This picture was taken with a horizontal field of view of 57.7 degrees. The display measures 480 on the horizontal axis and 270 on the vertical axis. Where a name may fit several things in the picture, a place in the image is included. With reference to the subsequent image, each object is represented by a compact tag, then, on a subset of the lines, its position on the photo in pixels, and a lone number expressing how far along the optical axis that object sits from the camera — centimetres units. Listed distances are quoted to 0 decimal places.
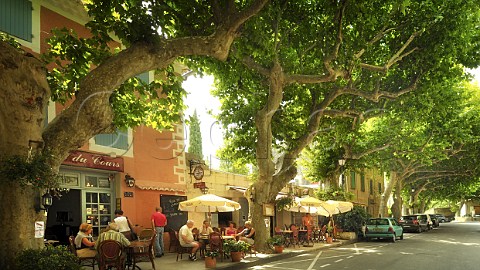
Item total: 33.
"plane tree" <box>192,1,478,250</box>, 1378
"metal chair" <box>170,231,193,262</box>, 1416
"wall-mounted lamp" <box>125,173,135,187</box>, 1514
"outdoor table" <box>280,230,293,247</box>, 2047
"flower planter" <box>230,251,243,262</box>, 1393
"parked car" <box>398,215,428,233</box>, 3503
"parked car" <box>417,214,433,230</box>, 3721
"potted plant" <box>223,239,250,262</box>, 1395
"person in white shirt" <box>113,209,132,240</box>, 1304
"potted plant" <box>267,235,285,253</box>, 1691
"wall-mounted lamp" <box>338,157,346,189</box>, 2557
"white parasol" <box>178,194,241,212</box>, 1472
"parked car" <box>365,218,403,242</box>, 2448
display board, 1703
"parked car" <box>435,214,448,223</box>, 6763
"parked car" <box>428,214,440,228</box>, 4688
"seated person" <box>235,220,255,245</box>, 1632
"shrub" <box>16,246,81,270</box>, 726
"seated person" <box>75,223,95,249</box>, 1119
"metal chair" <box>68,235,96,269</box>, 1069
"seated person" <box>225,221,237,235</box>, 1692
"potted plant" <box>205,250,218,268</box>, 1259
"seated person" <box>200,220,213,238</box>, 1480
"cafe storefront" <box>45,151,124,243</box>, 1345
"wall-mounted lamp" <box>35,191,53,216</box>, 808
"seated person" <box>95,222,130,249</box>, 1023
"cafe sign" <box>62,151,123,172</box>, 1297
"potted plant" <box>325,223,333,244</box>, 2352
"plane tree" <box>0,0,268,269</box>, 767
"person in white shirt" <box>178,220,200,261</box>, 1400
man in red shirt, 1461
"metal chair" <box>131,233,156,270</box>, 1099
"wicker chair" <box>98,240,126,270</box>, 1003
